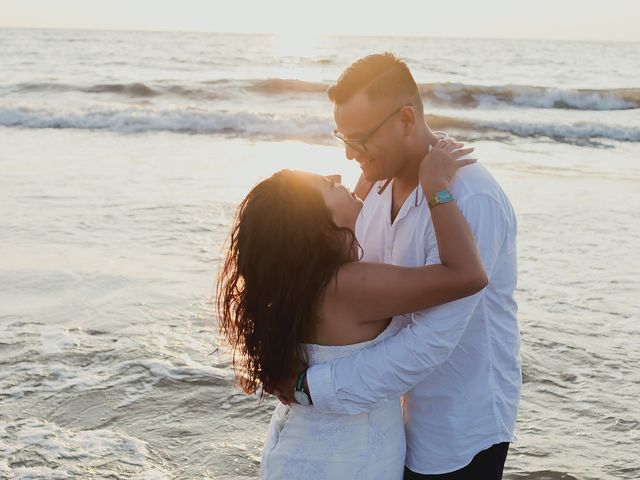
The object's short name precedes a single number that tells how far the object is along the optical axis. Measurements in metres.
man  2.39
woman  2.34
